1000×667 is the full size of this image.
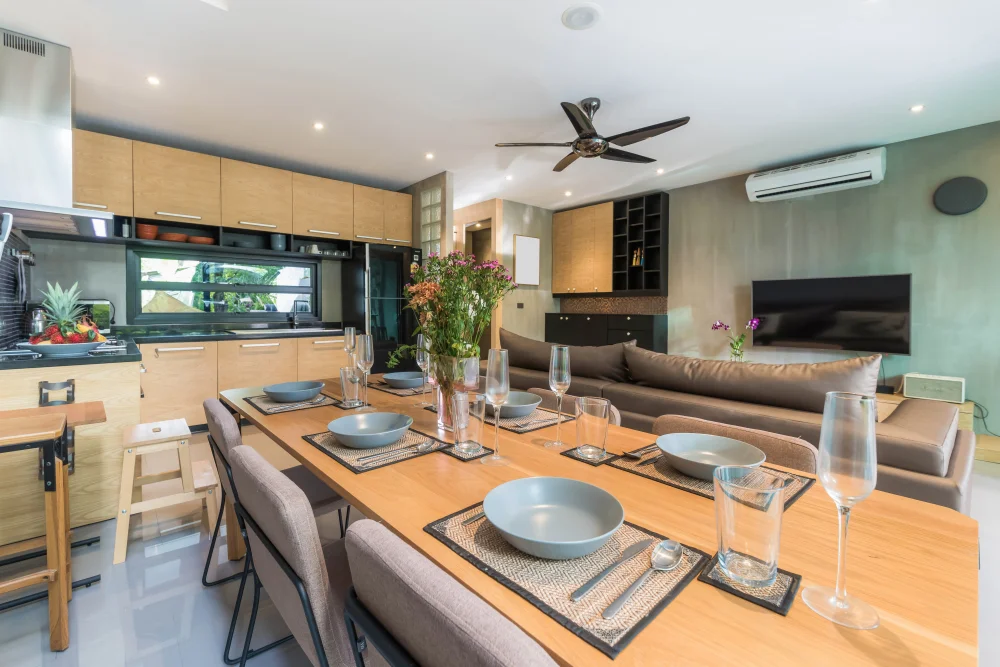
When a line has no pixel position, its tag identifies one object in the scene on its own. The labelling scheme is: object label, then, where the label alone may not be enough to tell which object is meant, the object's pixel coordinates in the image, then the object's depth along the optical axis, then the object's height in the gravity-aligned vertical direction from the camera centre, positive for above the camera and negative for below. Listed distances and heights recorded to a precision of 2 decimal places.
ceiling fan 2.87 +1.34
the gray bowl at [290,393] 1.69 -0.26
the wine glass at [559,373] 1.23 -0.13
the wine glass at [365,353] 1.66 -0.10
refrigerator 4.48 +0.34
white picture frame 6.21 +0.97
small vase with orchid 4.00 -0.18
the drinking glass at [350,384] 1.62 -0.22
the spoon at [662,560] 0.59 -0.35
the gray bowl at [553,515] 0.65 -0.33
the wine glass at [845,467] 0.55 -0.19
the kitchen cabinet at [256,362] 3.62 -0.30
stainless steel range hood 2.15 +1.00
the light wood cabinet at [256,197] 3.78 +1.18
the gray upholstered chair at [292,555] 0.75 -0.42
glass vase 1.25 -0.15
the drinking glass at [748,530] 0.59 -0.29
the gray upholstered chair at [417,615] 0.41 -0.31
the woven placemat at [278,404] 1.57 -0.29
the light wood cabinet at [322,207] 4.18 +1.19
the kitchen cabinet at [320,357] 4.02 -0.29
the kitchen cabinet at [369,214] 4.57 +1.21
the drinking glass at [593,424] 1.11 -0.25
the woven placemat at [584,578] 0.53 -0.36
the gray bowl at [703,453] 0.95 -0.30
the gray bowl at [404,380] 2.01 -0.25
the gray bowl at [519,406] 1.52 -0.29
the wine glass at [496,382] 1.10 -0.14
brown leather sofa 1.48 -0.35
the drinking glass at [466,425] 1.15 -0.27
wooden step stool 1.71 -0.66
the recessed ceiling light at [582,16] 2.11 +1.55
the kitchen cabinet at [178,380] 3.30 -0.41
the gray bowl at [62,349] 1.95 -0.09
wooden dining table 0.50 -0.37
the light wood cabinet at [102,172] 3.16 +1.16
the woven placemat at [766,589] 0.57 -0.36
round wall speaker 3.60 +1.09
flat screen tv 3.96 +0.11
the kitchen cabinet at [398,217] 4.80 +1.23
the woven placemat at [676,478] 0.91 -0.34
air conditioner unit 3.89 +1.41
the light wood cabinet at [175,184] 3.39 +1.16
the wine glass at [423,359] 1.40 -0.12
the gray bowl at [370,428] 1.15 -0.29
